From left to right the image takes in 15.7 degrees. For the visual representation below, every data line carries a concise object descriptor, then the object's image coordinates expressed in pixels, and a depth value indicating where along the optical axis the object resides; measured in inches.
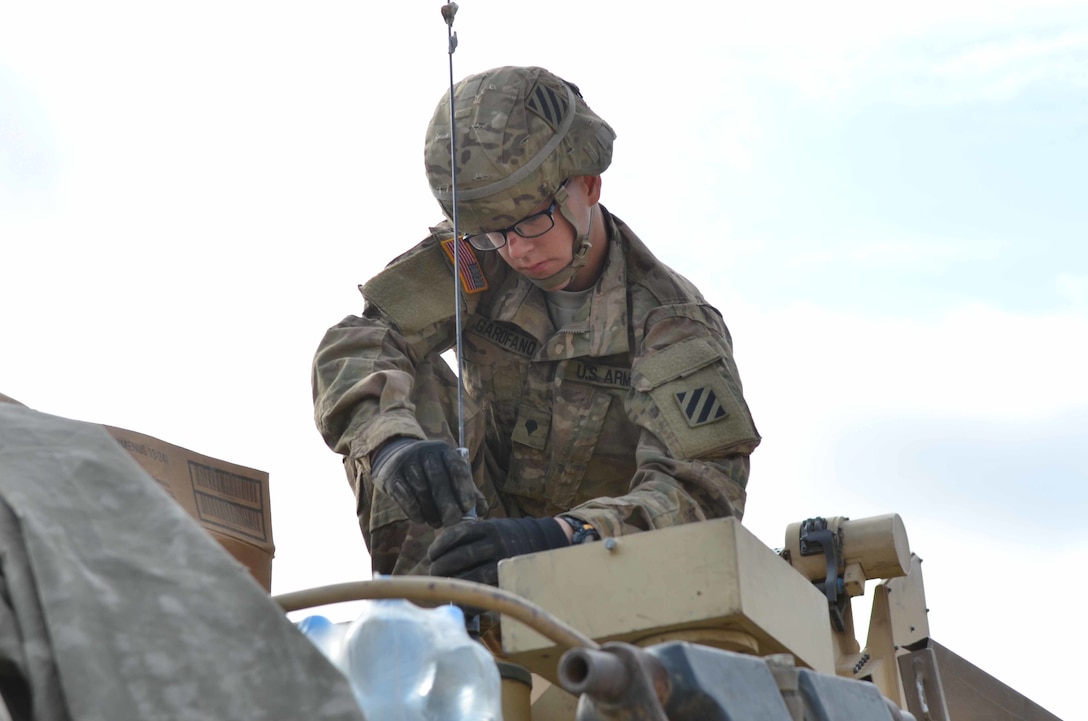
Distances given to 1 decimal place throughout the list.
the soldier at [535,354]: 178.8
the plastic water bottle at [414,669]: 115.3
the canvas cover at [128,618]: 87.1
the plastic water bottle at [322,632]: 123.7
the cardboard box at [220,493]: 167.7
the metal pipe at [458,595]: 106.4
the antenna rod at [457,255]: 171.8
